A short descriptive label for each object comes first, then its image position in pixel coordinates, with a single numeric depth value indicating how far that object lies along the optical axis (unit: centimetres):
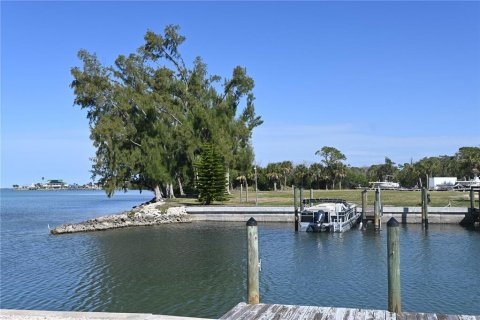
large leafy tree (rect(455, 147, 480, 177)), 8031
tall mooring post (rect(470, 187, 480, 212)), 3350
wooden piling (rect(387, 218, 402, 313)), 988
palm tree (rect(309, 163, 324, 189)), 9106
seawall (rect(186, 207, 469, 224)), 3534
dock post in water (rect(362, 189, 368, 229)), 3488
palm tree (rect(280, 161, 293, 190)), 9081
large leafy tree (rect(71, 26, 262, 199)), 5125
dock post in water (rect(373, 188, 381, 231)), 3350
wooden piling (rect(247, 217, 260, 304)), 1073
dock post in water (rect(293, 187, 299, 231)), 3418
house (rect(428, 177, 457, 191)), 6674
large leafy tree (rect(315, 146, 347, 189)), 9106
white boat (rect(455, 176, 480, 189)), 6499
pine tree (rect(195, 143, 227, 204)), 4766
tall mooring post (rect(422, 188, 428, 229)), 3359
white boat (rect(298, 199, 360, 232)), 3297
